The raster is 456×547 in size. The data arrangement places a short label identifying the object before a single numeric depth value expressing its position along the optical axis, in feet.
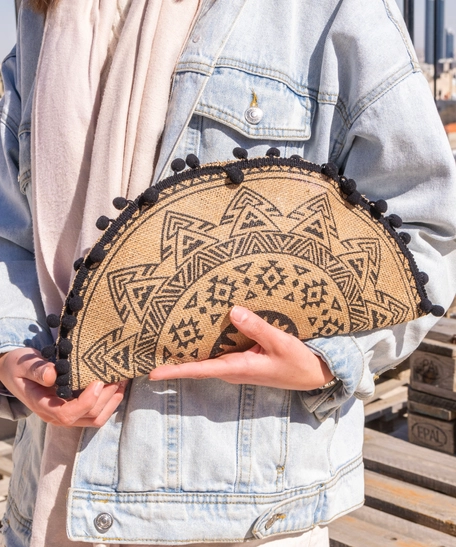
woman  3.56
